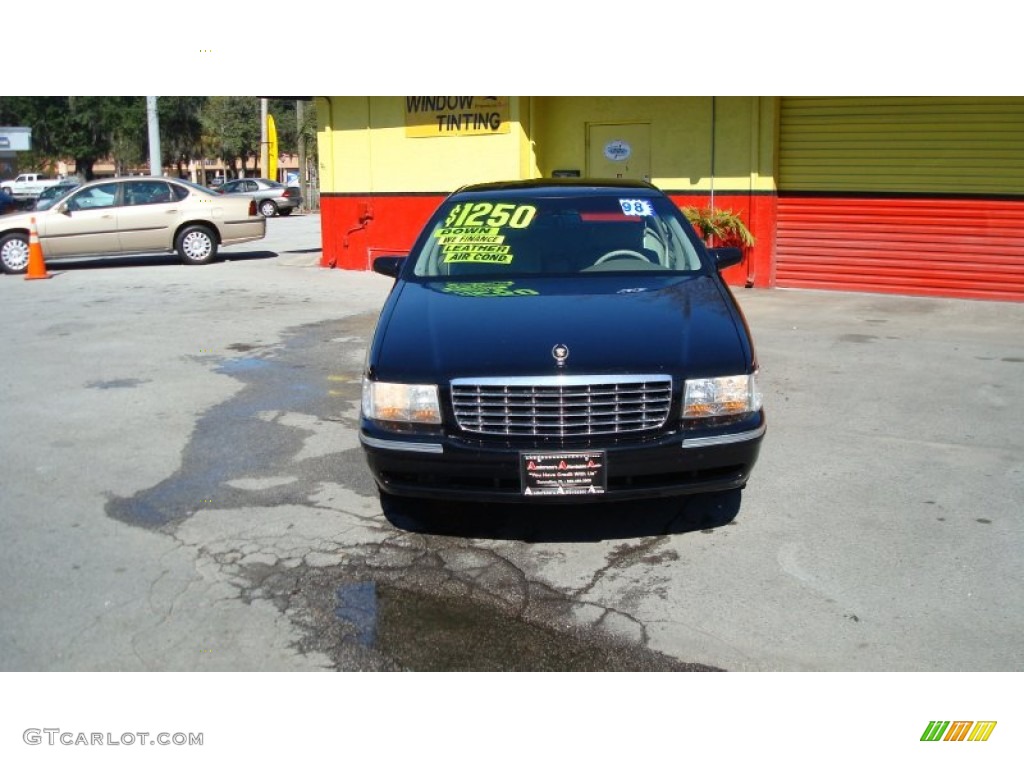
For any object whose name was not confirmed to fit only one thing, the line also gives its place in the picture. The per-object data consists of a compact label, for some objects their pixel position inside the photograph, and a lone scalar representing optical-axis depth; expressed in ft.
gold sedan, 52.29
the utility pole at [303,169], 132.16
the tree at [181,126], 172.04
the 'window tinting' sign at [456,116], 46.37
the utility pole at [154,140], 70.05
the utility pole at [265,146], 123.95
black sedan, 13.66
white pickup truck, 159.80
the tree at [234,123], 172.24
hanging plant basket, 42.11
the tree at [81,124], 162.30
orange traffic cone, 49.62
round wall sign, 45.55
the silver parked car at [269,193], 113.39
